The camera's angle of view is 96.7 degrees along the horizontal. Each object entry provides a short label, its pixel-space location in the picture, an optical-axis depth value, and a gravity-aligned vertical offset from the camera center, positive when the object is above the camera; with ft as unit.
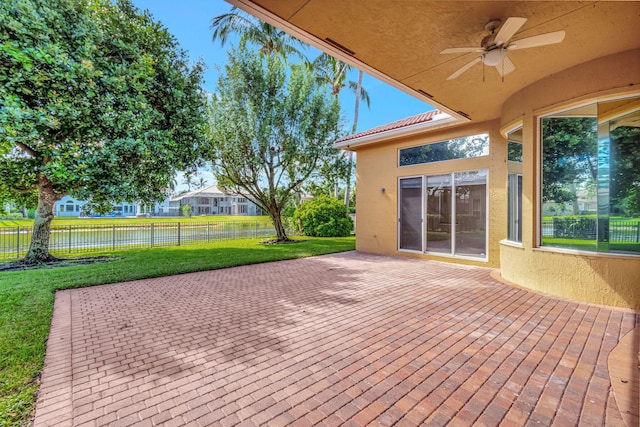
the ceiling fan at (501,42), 10.61 +6.88
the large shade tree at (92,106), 19.86 +8.81
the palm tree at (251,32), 52.24 +34.28
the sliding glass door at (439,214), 26.05 -0.13
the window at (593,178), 14.98 +1.97
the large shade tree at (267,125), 39.22 +12.49
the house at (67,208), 103.96 +1.59
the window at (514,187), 19.33 +1.91
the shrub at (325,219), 53.16 -1.22
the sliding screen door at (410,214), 28.43 -0.14
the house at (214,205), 141.18 +3.95
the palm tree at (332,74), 62.39 +31.35
